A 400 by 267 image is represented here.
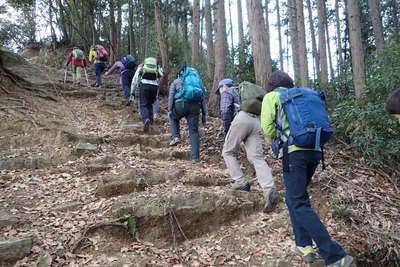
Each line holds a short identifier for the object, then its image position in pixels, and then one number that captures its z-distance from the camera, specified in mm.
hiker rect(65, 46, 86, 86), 12672
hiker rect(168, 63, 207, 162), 6598
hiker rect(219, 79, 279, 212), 4727
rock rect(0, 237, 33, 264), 3623
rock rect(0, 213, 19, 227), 4256
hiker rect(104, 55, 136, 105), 9875
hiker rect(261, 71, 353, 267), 3248
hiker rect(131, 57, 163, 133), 8180
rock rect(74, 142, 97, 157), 6914
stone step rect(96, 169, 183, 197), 5234
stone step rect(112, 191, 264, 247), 4461
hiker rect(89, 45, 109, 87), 12578
